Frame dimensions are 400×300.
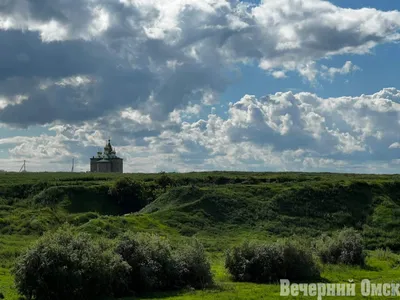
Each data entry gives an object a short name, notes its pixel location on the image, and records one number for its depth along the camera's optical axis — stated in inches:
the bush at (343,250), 2426.2
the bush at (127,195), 4645.7
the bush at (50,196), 4462.8
